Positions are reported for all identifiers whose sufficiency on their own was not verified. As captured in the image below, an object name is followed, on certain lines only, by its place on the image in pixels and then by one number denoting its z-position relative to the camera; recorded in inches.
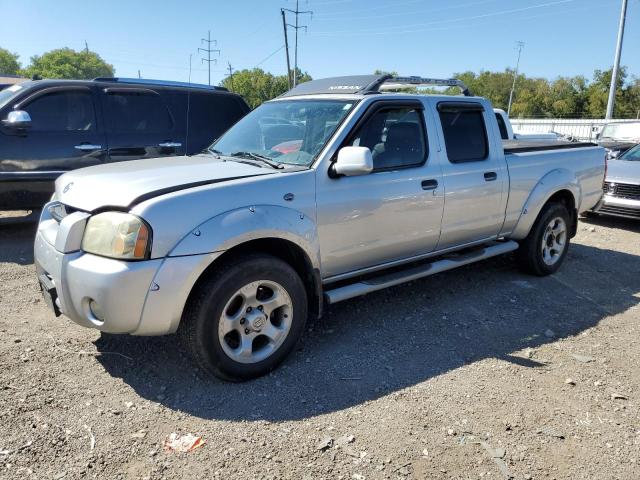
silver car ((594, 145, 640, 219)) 330.0
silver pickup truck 112.6
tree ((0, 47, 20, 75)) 4566.9
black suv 233.8
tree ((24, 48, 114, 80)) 4188.0
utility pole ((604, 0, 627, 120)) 1027.1
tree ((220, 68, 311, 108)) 3513.8
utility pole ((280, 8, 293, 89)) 1704.0
